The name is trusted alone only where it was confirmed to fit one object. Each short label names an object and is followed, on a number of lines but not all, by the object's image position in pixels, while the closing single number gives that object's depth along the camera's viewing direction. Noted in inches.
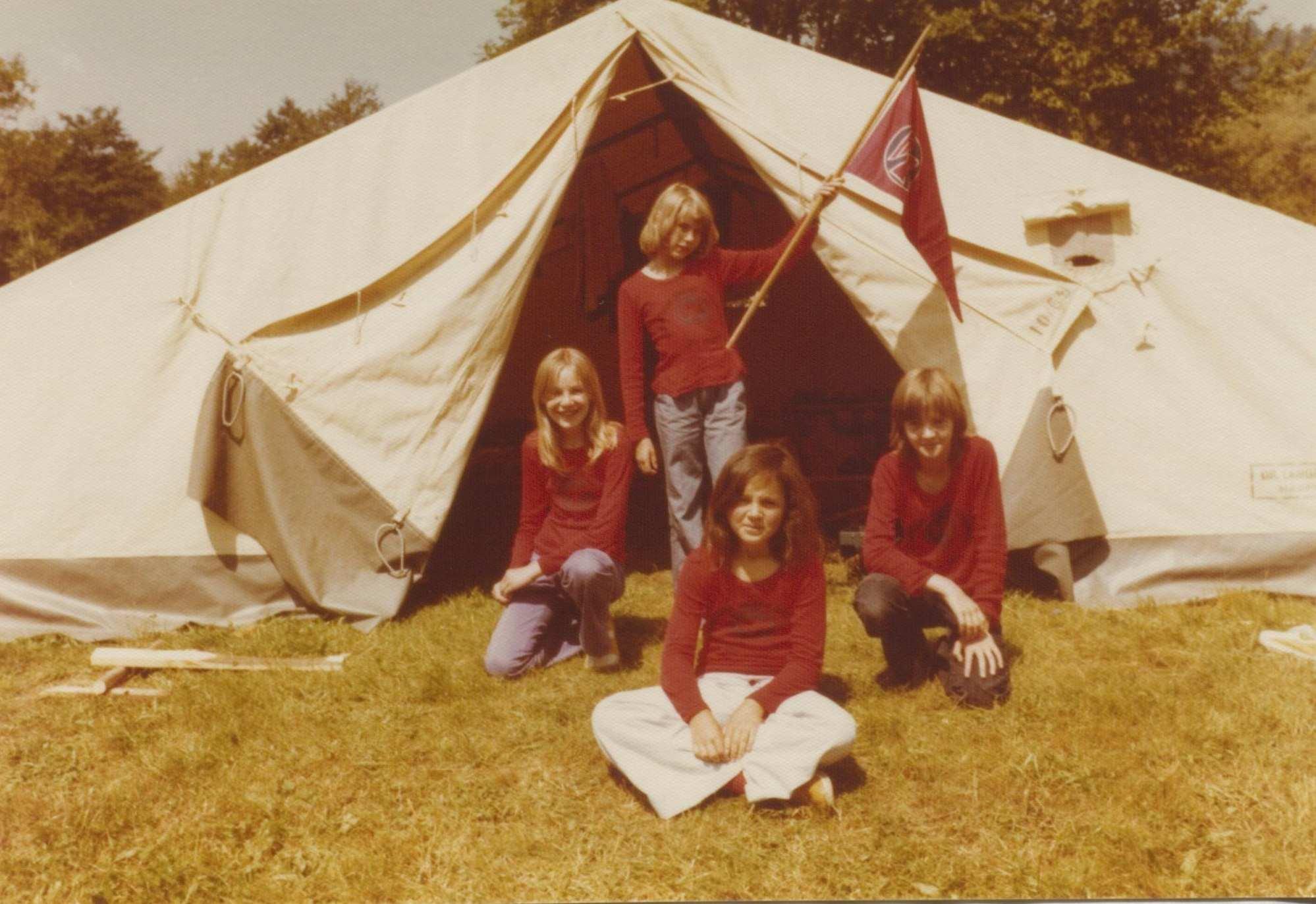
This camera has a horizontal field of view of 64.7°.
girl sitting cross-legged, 102.8
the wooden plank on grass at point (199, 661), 144.3
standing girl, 157.0
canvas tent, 161.2
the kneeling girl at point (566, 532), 141.1
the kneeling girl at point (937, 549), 124.0
